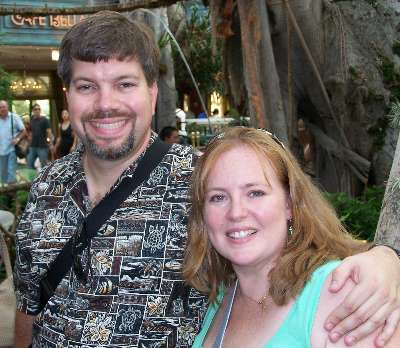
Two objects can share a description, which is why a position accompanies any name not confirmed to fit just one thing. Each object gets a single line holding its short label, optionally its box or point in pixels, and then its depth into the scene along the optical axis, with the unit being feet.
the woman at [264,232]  6.36
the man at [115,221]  7.44
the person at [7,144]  37.93
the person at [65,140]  40.83
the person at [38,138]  48.06
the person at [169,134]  30.63
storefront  59.88
